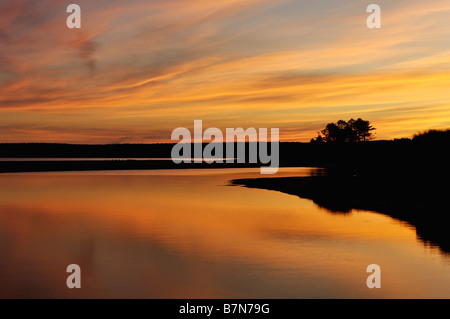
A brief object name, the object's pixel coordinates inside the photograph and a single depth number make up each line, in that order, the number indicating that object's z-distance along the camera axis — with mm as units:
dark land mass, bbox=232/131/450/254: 24775
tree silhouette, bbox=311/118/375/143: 157750
